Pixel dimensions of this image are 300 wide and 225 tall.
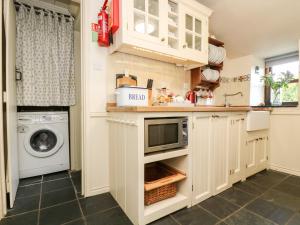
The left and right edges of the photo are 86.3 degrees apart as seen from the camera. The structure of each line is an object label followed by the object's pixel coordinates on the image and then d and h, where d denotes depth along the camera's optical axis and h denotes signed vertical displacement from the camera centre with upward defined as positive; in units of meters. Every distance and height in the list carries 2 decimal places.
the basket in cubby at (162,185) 1.29 -0.70
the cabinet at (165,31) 1.45 +0.79
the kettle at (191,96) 2.30 +0.17
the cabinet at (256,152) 2.02 -0.60
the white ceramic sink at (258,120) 1.94 -0.17
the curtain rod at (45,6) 2.05 +1.36
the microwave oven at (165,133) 1.21 -0.21
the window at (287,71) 2.55 +0.59
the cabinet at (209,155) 1.48 -0.47
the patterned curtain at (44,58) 2.03 +0.66
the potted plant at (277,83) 2.52 +0.40
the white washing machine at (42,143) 2.04 -0.48
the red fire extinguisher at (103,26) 1.56 +0.80
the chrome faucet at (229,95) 2.88 +0.23
